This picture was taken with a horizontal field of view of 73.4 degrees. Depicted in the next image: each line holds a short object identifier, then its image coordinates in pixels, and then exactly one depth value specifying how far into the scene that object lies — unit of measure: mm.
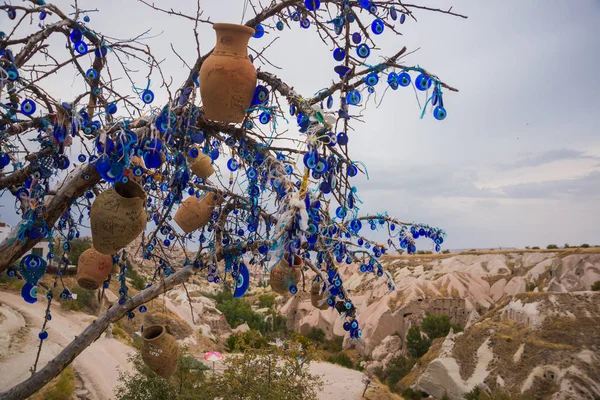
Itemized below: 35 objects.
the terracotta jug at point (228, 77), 2150
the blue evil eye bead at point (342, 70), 2177
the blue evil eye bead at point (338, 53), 2288
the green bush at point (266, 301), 32156
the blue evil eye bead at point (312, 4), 2133
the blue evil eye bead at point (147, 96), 2748
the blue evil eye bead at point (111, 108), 3029
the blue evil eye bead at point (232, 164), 2974
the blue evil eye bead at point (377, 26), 2346
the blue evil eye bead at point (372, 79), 2146
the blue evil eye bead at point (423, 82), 2010
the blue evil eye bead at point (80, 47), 2673
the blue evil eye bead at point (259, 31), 2870
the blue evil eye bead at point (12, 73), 2257
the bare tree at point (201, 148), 1962
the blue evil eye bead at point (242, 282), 2357
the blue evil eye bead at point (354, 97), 2115
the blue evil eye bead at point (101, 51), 3040
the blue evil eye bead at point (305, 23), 2907
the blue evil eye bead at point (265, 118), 2332
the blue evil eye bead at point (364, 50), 2250
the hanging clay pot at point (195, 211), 3484
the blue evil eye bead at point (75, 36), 2670
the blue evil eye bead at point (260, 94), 2309
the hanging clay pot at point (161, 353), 3365
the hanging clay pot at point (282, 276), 3176
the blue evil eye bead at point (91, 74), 3006
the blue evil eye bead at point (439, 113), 1957
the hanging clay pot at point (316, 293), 3926
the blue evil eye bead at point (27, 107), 2549
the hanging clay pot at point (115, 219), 2127
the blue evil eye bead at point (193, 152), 2662
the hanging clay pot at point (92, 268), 3553
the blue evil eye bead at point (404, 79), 2074
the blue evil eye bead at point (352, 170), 2086
